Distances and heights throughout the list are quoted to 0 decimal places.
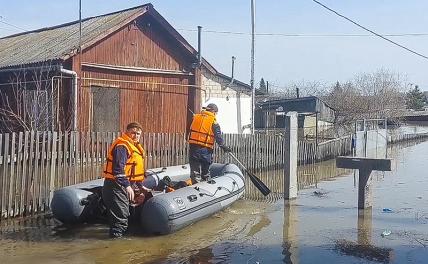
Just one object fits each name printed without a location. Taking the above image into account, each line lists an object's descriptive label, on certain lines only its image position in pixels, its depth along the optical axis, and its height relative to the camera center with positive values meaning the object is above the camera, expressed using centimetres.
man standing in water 843 -83
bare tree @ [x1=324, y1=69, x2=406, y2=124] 5044 +211
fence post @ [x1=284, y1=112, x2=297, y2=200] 1274 -73
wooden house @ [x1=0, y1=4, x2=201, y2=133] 1680 +143
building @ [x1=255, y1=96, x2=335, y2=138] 3712 +52
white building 2280 +98
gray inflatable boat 875 -136
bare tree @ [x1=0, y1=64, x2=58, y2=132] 1656 +63
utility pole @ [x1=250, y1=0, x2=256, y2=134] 2423 +205
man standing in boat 1143 -35
